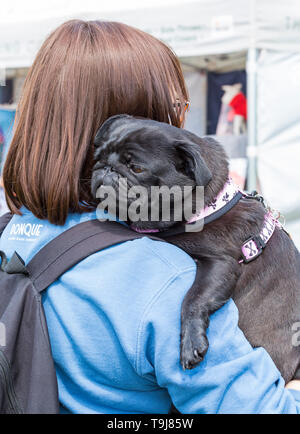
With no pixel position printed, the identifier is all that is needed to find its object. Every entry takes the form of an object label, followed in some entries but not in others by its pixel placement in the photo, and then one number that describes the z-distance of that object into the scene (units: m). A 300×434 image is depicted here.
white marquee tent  5.00
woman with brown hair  1.25
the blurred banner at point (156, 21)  5.08
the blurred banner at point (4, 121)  6.06
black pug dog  1.68
